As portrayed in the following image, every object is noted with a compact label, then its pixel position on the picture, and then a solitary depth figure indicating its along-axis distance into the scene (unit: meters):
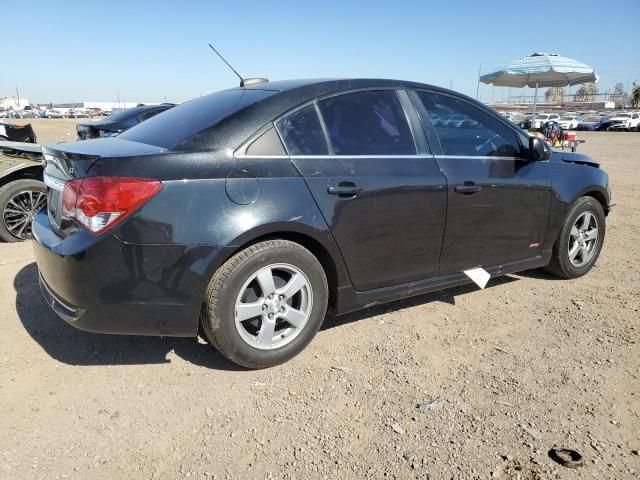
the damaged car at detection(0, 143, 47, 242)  5.35
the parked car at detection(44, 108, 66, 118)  86.24
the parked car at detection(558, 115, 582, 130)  41.62
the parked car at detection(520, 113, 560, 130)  39.25
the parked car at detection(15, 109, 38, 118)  73.32
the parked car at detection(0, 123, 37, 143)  8.46
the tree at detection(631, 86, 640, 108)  71.08
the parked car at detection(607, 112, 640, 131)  39.31
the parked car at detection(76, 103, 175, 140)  9.35
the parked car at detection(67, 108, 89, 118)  88.71
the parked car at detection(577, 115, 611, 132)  41.09
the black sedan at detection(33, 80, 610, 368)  2.49
